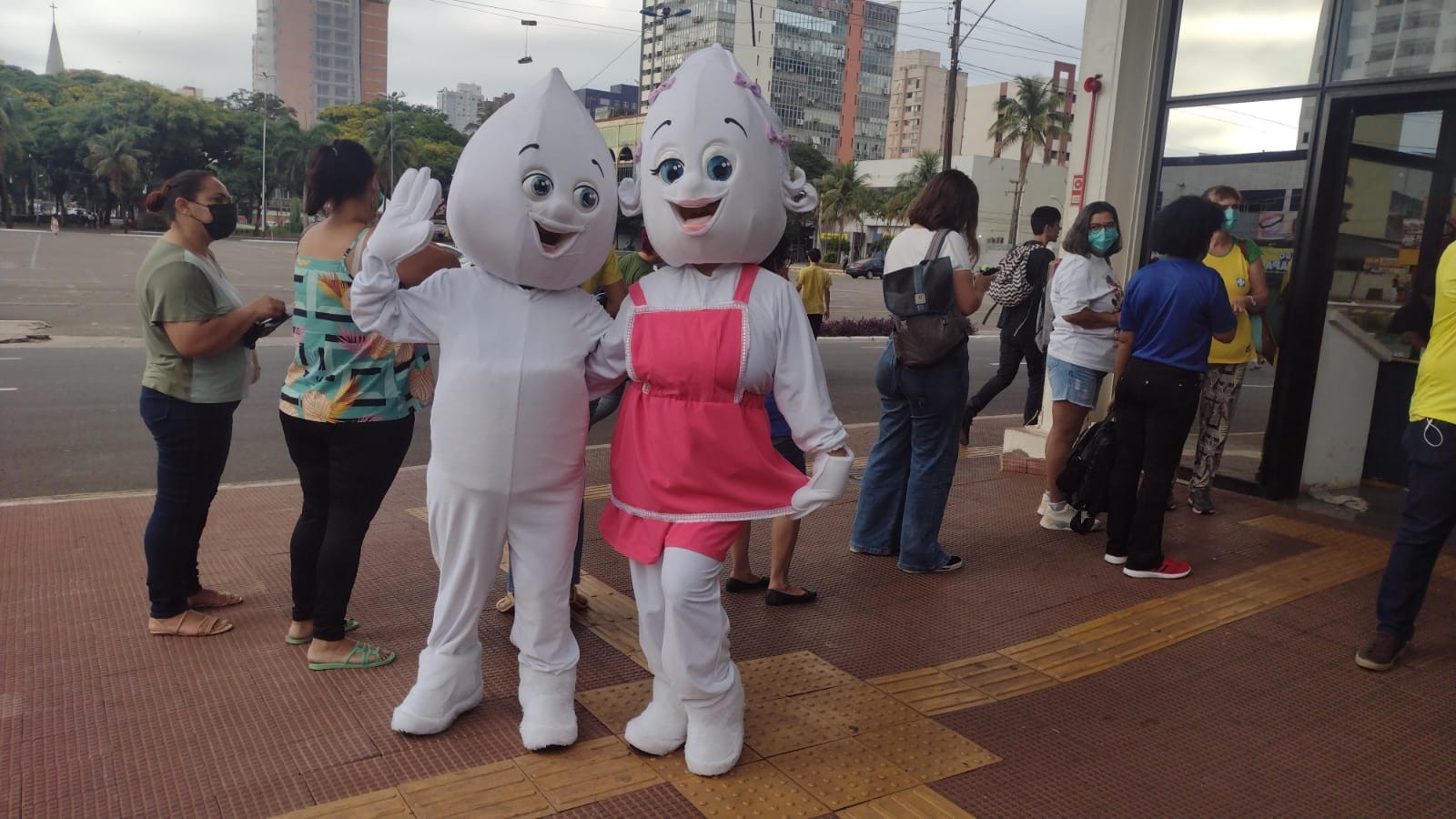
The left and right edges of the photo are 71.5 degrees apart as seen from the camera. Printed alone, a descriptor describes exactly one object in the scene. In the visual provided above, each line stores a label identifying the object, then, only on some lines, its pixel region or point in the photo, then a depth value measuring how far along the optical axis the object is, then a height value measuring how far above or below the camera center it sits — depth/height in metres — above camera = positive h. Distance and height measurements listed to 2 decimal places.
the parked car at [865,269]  46.06 -0.84
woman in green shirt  3.70 -0.60
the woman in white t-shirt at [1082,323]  5.58 -0.31
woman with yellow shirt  6.01 -0.45
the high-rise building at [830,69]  98.38 +18.21
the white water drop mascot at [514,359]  3.00 -0.39
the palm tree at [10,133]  59.53 +3.62
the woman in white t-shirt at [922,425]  4.71 -0.83
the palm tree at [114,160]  61.91 +2.44
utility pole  29.14 +4.76
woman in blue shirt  4.87 -0.41
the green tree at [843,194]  72.25 +3.91
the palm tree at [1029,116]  65.12 +9.27
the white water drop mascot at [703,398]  2.99 -0.47
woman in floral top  3.48 -0.63
